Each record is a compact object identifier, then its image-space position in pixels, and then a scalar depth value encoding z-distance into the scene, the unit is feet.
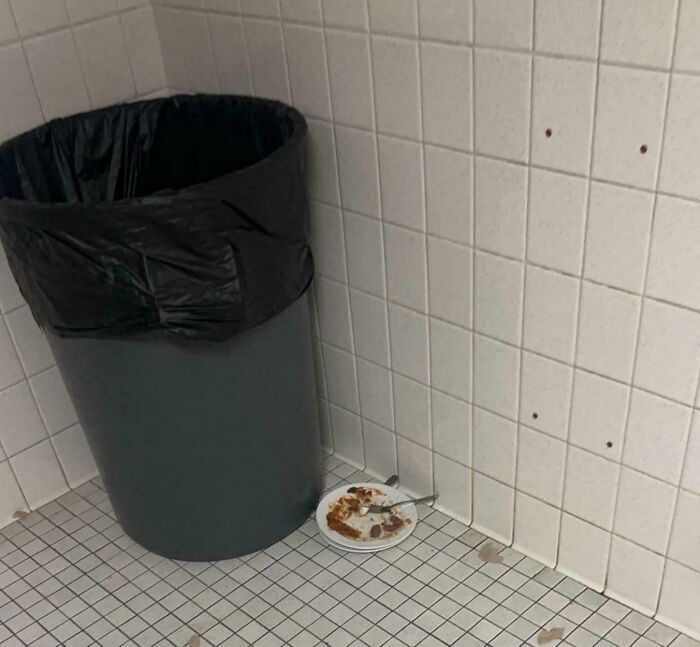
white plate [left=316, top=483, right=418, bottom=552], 4.74
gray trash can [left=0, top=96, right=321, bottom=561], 3.65
